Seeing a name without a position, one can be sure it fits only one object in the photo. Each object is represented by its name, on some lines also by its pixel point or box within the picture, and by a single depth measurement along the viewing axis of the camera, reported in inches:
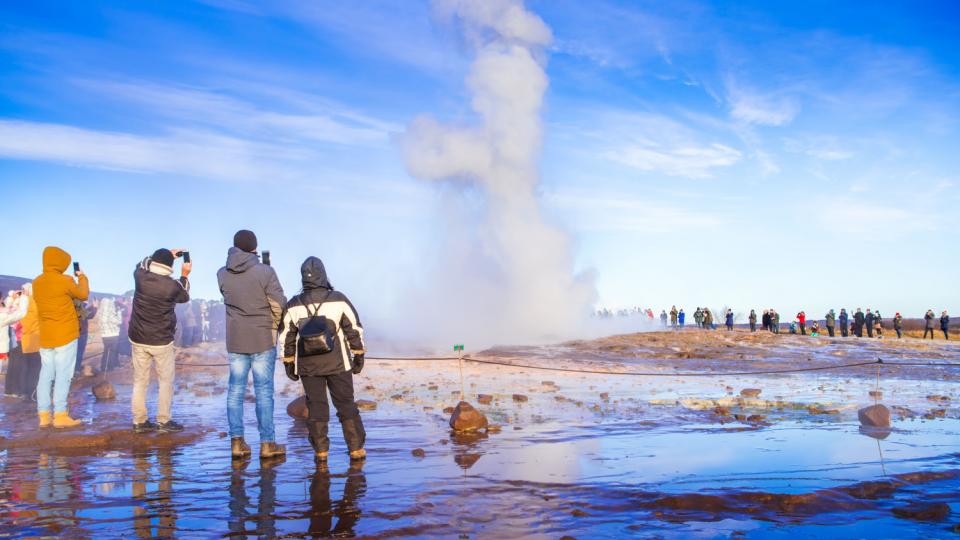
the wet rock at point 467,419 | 374.9
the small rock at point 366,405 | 489.4
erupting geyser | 2186.3
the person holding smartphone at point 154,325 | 362.3
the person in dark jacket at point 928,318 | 1956.2
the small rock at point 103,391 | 568.7
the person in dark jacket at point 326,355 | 295.3
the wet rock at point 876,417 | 398.6
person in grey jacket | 313.7
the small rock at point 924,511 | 203.5
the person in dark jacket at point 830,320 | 1992.4
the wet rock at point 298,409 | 444.1
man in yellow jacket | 387.5
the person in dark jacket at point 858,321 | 1929.1
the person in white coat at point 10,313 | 500.1
